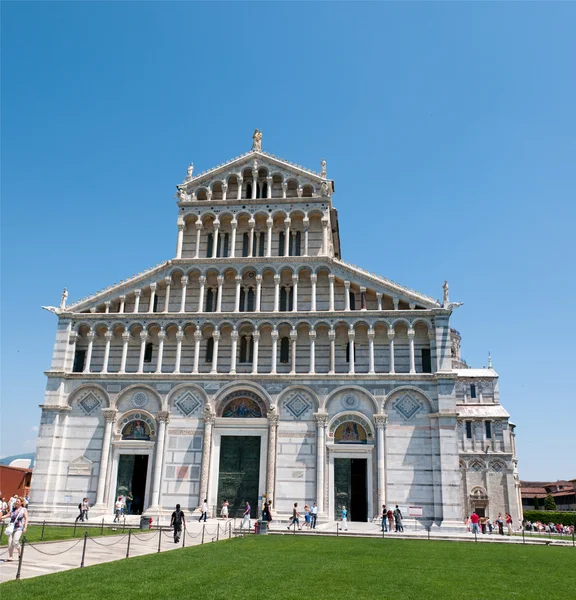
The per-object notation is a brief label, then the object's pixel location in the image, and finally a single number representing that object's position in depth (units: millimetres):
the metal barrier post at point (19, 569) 12984
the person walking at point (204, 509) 30922
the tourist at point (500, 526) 37153
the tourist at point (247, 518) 29853
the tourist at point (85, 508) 30406
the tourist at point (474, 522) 30656
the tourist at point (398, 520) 29947
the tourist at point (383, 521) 28462
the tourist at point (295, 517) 29172
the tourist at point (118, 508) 30922
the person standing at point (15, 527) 15953
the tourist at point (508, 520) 41566
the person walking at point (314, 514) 30375
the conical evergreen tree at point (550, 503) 78688
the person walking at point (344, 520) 29036
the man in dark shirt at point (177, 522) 22872
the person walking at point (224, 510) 31511
